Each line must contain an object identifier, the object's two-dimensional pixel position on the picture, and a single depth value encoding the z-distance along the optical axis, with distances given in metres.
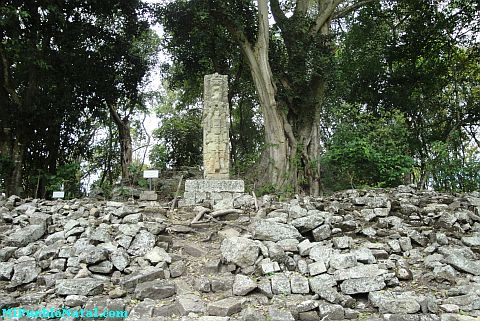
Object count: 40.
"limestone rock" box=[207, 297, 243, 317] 4.07
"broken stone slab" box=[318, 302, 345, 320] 4.06
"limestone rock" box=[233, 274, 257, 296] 4.48
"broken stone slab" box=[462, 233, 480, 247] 5.60
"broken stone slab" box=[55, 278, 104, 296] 4.46
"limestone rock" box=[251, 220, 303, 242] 5.50
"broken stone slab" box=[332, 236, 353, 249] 5.33
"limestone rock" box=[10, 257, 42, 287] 4.78
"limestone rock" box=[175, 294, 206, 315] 4.14
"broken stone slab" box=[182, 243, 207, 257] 5.51
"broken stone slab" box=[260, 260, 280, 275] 4.82
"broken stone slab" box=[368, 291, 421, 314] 4.11
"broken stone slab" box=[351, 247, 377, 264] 4.94
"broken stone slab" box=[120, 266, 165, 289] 4.62
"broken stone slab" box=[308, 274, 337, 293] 4.45
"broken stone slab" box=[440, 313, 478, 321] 3.86
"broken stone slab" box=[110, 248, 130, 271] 4.97
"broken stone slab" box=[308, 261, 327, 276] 4.77
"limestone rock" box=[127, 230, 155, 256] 5.30
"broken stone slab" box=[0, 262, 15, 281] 4.86
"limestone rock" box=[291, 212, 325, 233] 5.81
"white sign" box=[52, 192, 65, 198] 8.66
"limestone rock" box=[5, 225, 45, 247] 5.62
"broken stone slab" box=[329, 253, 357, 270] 4.79
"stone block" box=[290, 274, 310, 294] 4.51
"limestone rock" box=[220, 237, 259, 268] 4.99
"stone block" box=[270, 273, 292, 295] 4.52
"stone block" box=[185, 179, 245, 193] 7.88
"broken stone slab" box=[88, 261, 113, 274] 4.89
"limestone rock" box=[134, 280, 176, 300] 4.44
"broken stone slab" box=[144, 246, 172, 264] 5.11
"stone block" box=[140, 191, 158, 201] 9.13
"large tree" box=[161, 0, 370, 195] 10.64
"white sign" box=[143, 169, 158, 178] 8.13
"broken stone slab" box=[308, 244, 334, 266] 5.01
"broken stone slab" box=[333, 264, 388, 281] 4.59
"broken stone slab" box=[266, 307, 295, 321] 3.97
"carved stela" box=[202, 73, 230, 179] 8.40
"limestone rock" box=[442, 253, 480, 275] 4.87
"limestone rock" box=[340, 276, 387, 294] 4.44
